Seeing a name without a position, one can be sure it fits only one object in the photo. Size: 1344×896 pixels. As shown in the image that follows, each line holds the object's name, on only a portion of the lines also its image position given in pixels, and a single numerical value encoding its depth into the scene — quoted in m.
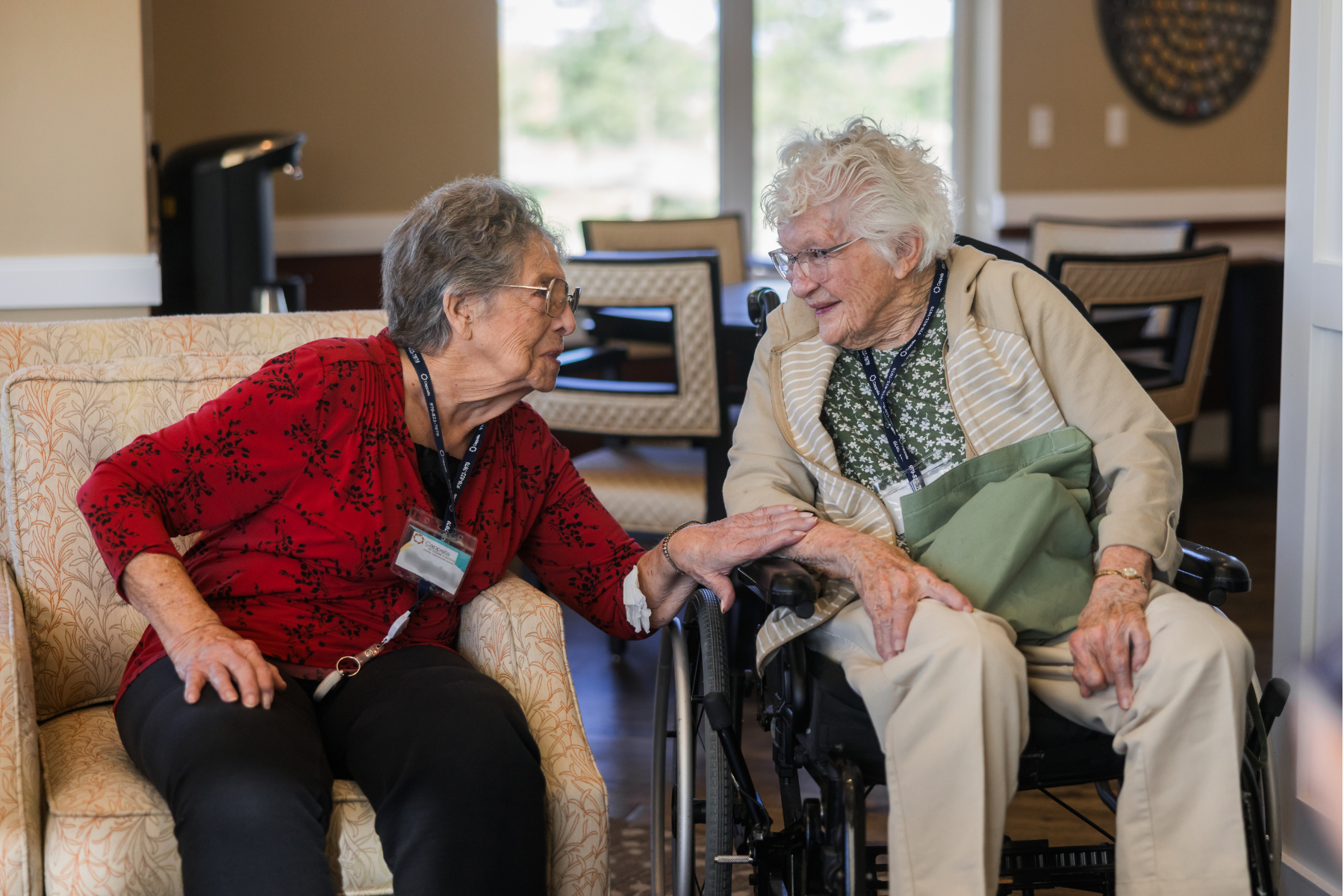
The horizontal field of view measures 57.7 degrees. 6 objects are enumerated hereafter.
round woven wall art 4.86
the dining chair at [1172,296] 2.89
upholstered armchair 1.31
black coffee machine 3.27
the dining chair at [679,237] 3.76
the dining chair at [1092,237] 3.80
